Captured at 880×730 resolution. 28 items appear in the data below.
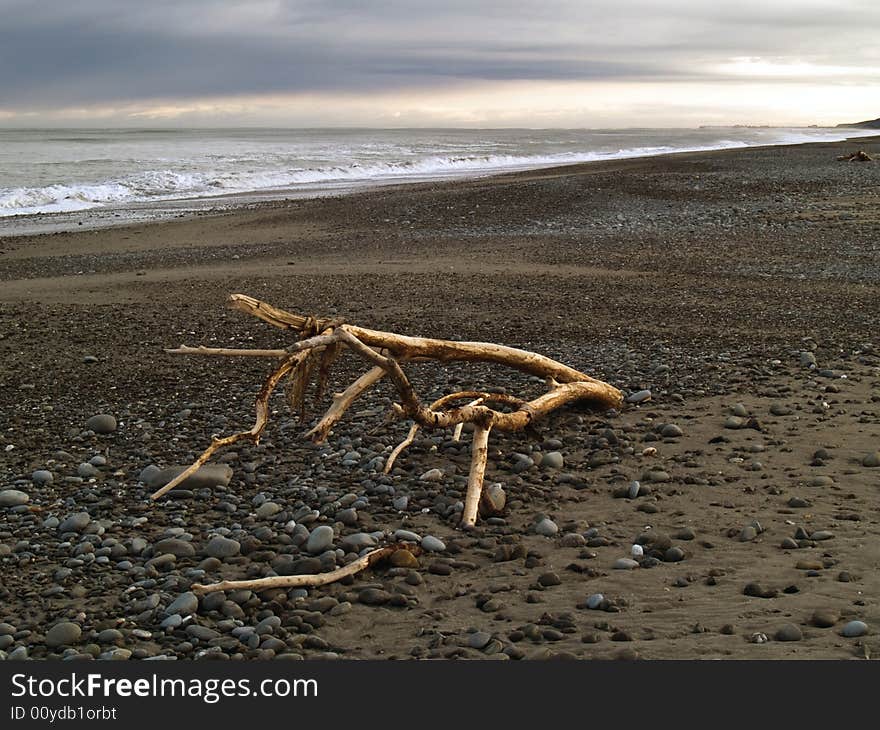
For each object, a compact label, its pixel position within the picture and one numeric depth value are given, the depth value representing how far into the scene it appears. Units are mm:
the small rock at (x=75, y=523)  5145
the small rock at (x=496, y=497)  5281
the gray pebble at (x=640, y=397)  7102
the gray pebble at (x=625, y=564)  4523
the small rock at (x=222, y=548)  4828
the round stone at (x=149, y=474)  5869
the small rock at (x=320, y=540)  4832
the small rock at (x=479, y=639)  3789
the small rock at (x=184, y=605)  4207
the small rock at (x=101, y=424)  6812
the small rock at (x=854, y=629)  3619
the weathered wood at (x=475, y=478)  5102
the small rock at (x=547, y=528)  4973
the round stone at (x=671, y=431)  6352
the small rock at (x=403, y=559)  4664
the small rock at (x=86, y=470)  5970
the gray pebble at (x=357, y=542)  4828
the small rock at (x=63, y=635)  3969
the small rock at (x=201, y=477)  5723
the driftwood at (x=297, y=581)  4281
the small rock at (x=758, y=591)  4094
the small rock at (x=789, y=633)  3639
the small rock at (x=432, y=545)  4832
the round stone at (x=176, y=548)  4834
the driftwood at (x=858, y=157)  31469
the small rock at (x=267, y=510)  5309
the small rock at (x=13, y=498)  5488
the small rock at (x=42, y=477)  5840
